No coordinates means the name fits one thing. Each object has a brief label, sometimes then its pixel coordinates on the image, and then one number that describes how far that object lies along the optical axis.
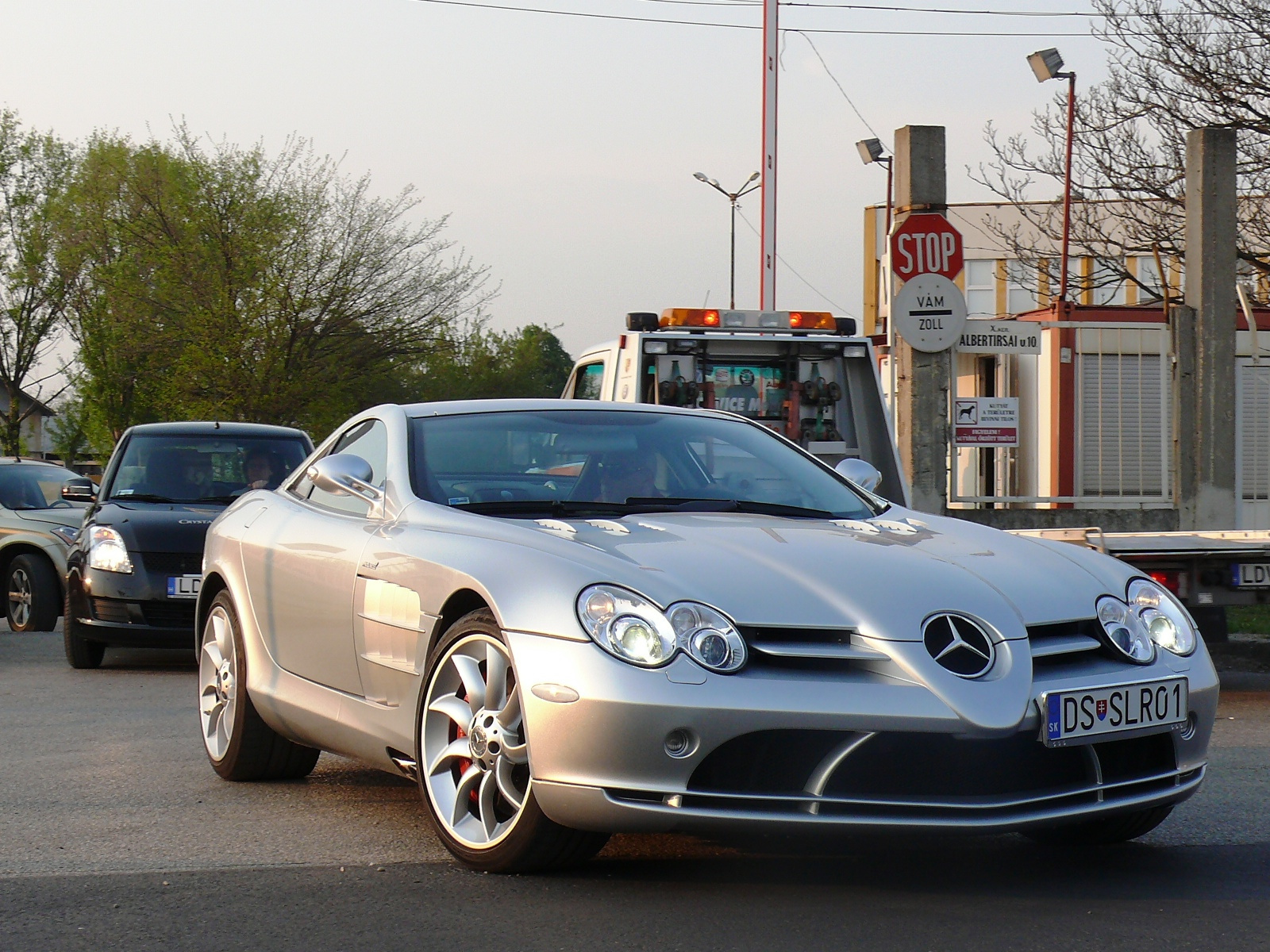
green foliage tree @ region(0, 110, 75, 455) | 54.97
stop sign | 13.12
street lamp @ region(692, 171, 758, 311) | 41.47
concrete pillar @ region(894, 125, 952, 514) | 14.24
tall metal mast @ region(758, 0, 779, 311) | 21.59
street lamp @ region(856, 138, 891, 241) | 29.00
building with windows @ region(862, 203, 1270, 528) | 15.07
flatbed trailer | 8.55
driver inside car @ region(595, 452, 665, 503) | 5.62
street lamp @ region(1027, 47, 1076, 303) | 20.97
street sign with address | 14.41
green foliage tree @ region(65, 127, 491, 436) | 37.12
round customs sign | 13.45
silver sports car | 4.23
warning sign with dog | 14.41
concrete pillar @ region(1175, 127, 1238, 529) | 15.45
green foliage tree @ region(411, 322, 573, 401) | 42.22
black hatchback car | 10.95
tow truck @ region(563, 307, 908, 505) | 11.36
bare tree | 21.98
